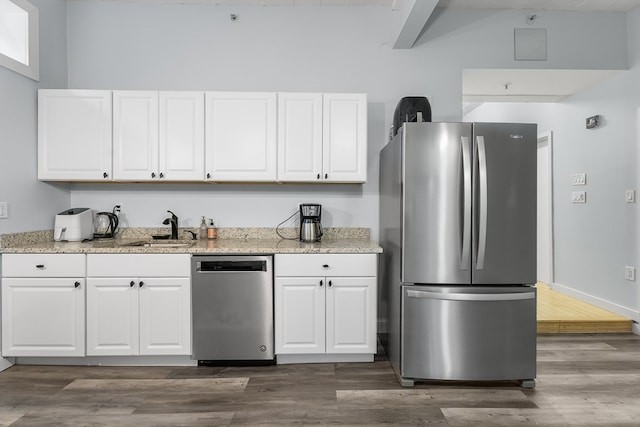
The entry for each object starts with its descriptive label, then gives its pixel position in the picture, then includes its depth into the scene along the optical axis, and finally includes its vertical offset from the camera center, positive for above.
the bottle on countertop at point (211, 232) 3.39 -0.15
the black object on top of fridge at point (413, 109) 2.96 +0.81
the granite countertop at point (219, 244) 2.77 -0.22
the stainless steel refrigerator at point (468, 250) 2.44 -0.21
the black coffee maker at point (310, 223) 3.20 -0.06
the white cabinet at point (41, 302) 2.73 -0.61
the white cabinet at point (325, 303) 2.81 -0.63
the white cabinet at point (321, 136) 3.11 +0.63
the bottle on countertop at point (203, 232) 3.40 -0.15
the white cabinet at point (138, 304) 2.76 -0.63
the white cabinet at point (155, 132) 3.09 +0.65
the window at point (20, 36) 2.88 +1.35
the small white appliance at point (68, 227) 3.12 -0.10
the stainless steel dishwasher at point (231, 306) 2.78 -0.64
